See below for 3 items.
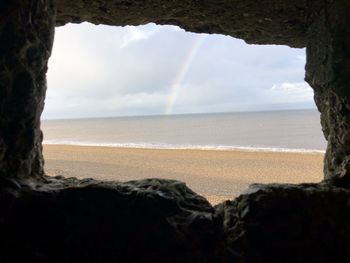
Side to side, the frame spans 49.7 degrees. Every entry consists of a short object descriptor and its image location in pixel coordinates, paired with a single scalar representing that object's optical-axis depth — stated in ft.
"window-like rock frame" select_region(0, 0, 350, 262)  5.61
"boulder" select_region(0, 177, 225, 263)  5.58
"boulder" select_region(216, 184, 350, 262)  5.75
